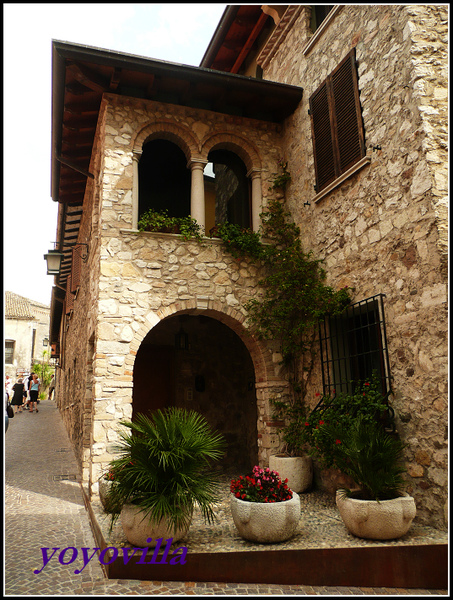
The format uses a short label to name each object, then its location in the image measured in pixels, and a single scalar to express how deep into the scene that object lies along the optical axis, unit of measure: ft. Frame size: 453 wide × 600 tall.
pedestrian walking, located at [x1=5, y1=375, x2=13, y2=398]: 40.35
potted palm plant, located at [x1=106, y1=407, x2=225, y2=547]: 12.56
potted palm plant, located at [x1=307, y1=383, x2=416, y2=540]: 13.26
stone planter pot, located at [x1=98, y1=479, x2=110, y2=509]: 16.64
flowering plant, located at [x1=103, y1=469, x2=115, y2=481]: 15.99
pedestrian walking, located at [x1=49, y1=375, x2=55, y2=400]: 120.41
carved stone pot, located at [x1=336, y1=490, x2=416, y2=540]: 13.17
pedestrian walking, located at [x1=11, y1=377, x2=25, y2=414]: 56.24
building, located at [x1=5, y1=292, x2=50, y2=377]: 105.50
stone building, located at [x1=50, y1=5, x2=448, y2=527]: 15.71
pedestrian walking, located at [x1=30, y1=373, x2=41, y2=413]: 65.08
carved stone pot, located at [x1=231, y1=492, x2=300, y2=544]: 13.24
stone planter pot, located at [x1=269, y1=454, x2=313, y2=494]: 19.77
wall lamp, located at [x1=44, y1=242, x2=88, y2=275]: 33.17
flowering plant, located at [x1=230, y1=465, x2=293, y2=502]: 13.96
